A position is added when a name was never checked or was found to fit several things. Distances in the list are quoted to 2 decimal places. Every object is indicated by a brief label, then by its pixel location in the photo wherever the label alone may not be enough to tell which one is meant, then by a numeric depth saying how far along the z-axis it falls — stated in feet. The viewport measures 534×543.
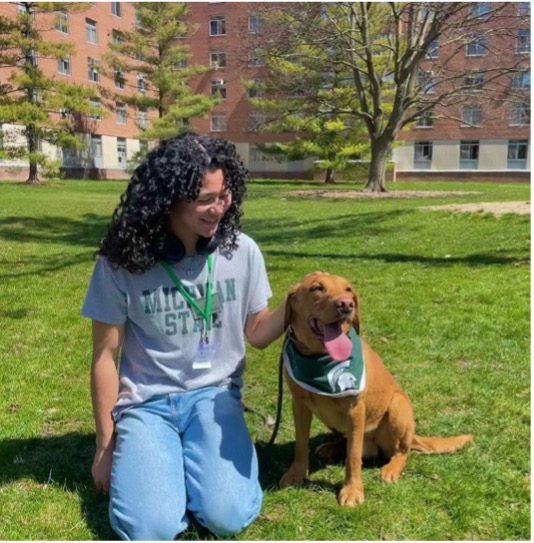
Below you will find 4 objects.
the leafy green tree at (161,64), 123.44
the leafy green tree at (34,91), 93.04
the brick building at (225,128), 143.74
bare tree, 61.82
